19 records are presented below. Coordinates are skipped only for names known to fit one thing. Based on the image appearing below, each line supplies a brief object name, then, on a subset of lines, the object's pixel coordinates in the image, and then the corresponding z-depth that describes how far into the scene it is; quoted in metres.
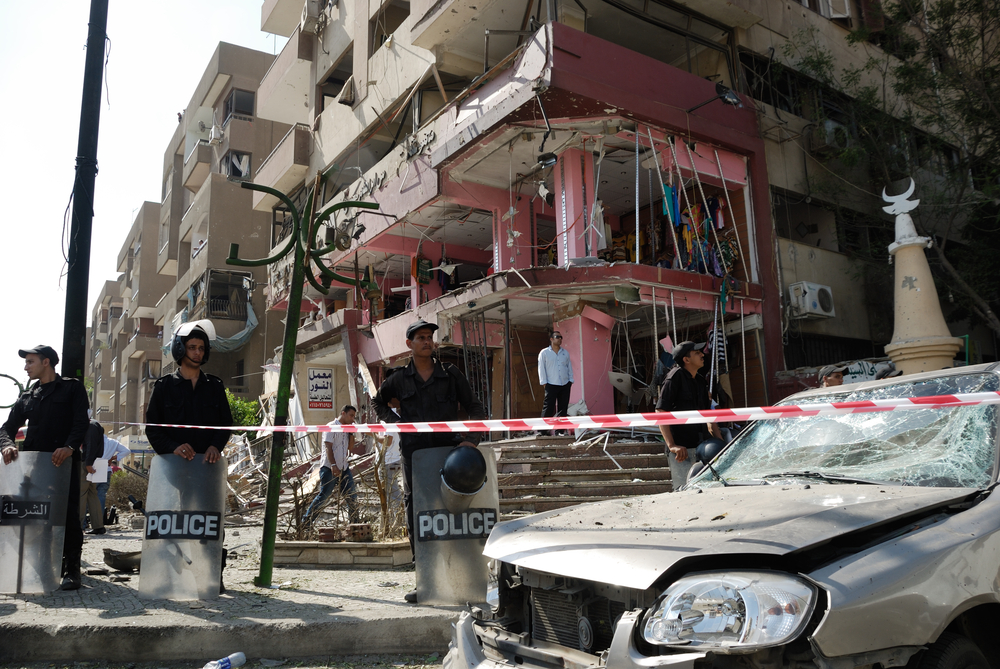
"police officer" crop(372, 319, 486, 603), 5.31
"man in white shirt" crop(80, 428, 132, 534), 10.12
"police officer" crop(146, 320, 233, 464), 5.11
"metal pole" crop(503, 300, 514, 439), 12.90
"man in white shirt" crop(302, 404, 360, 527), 7.82
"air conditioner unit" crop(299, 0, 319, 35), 21.69
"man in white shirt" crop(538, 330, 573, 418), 11.86
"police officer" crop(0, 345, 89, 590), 5.45
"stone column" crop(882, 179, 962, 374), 11.24
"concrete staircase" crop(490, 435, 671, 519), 9.38
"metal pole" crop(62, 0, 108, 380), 6.03
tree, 13.69
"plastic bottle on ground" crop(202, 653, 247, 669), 3.78
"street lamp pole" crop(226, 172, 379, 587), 5.52
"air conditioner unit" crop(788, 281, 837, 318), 14.00
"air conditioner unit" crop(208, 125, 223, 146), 31.33
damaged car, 2.06
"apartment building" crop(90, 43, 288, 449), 28.53
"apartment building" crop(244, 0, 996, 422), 12.53
